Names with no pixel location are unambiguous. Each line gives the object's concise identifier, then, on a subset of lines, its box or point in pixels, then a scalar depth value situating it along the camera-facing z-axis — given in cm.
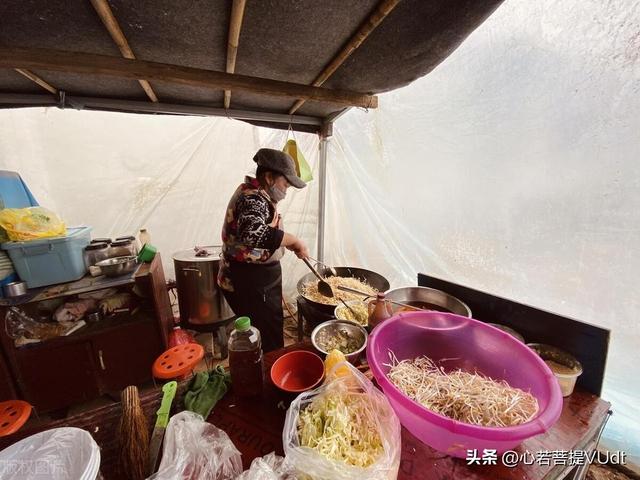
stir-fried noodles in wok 238
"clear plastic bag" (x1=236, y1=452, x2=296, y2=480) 62
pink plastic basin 66
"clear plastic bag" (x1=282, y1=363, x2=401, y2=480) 61
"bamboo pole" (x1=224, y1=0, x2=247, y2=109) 120
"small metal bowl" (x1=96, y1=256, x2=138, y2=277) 222
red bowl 98
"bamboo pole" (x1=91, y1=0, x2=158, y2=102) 118
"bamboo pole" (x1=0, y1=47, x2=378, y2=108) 146
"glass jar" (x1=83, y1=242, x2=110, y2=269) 233
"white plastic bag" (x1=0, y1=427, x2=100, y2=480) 59
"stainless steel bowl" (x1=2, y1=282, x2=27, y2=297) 187
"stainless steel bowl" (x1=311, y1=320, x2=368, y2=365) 114
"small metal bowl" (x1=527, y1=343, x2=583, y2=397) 102
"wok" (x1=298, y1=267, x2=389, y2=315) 251
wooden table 76
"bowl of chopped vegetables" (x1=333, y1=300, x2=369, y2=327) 172
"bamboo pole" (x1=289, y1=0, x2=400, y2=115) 119
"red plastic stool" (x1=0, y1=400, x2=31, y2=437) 112
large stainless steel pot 284
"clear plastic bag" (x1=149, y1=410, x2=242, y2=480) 67
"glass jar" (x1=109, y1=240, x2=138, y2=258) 247
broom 70
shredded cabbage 67
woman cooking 197
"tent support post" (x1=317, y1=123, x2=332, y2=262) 337
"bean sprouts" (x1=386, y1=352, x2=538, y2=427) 79
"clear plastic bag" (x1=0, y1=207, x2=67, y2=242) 187
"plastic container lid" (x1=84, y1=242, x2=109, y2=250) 236
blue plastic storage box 190
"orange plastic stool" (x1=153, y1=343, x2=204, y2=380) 117
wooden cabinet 205
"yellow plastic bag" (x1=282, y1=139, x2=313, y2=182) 306
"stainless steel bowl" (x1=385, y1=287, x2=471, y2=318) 160
